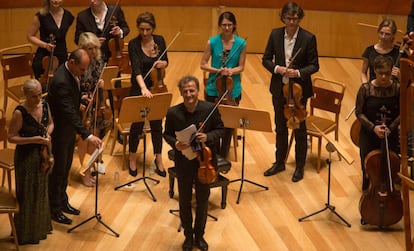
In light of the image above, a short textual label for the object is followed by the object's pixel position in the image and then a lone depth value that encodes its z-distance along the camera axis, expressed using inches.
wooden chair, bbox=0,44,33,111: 606.4
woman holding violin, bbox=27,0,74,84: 583.1
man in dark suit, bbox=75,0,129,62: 576.1
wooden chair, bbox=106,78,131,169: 557.4
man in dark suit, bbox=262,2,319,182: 514.2
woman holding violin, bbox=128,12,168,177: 517.4
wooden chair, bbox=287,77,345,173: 553.0
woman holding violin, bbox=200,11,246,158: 530.5
